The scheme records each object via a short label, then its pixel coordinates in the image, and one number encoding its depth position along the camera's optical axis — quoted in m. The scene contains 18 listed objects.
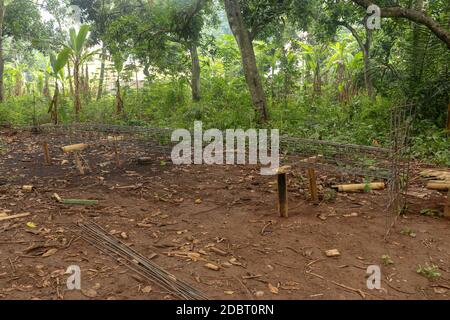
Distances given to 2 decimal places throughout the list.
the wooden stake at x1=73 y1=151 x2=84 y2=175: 6.03
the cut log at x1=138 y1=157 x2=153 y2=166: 6.52
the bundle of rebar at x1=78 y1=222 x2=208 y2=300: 2.93
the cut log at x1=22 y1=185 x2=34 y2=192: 5.29
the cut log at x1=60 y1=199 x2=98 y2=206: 4.73
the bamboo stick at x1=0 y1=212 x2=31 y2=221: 4.31
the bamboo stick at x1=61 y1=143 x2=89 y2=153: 5.72
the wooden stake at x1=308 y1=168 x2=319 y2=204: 4.58
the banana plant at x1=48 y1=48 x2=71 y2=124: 9.50
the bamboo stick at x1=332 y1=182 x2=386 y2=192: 4.89
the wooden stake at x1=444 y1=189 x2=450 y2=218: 4.09
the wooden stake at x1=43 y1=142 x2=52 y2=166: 6.68
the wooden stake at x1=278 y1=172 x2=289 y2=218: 4.17
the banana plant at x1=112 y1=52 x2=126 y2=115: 10.26
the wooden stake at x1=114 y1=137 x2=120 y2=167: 6.43
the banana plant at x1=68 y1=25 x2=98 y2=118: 9.70
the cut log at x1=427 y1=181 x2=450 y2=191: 4.51
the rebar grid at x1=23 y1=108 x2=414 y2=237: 3.94
